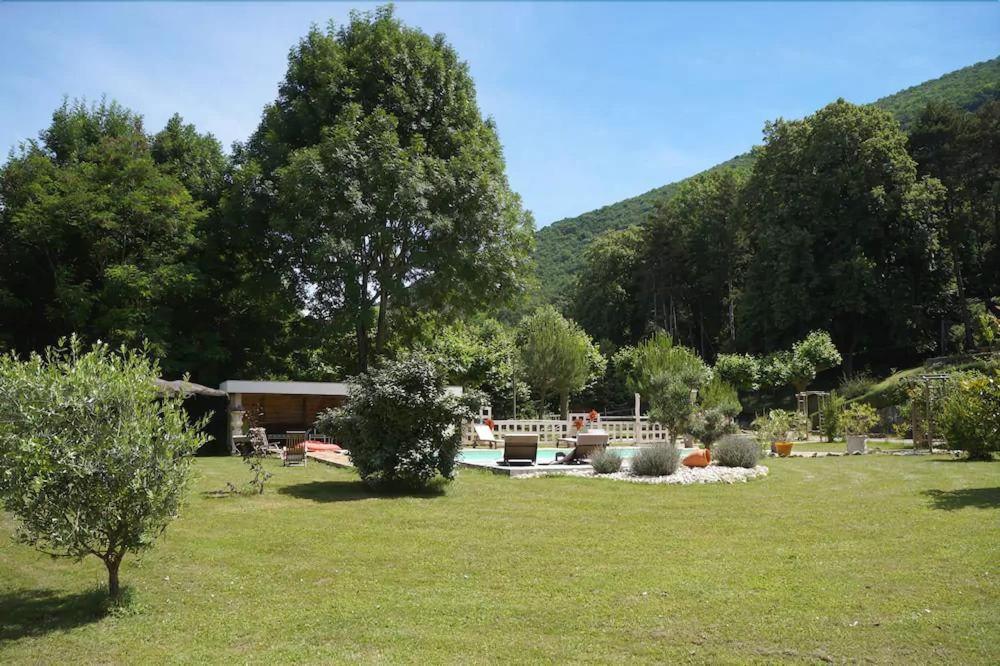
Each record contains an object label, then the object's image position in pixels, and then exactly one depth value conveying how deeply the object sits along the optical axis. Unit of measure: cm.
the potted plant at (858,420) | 2364
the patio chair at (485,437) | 2334
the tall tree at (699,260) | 4900
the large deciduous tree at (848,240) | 3716
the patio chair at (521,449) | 1568
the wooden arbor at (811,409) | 2621
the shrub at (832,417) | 2388
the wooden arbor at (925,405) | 2038
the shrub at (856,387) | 3103
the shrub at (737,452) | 1538
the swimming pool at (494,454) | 1859
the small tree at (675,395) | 2023
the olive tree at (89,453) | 562
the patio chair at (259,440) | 1755
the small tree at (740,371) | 3478
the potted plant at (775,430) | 1984
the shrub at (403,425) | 1177
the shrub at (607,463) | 1466
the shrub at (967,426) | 1486
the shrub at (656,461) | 1401
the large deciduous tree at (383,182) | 2228
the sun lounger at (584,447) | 1638
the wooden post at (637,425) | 2425
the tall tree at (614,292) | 5356
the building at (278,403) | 2088
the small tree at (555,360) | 3494
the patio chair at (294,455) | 1591
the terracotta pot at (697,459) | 1538
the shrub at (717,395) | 2323
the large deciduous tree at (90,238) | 2159
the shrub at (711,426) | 1912
